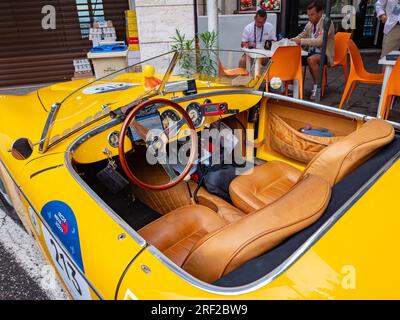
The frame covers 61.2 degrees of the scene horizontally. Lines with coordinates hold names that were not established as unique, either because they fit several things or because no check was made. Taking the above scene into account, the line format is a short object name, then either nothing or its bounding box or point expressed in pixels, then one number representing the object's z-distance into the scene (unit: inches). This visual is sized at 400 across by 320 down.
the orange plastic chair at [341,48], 215.8
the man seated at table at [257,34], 222.2
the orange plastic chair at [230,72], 111.1
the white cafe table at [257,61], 104.8
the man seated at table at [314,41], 206.5
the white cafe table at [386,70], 150.8
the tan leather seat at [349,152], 64.6
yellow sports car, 43.3
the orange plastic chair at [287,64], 179.0
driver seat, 45.8
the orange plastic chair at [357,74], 178.4
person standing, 200.5
